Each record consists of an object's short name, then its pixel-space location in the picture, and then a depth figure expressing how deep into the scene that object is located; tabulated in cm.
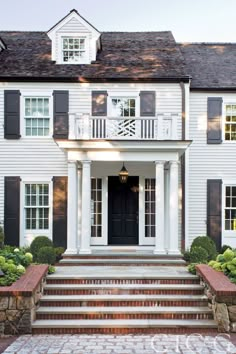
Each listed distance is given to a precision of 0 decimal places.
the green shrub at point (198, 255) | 1266
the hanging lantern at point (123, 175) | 1393
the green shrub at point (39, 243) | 1382
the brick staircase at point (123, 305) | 802
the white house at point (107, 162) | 1515
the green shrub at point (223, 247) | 1520
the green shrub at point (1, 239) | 1424
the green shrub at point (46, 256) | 1268
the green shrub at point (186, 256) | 1336
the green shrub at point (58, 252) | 1397
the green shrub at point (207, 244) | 1379
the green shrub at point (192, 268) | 1040
